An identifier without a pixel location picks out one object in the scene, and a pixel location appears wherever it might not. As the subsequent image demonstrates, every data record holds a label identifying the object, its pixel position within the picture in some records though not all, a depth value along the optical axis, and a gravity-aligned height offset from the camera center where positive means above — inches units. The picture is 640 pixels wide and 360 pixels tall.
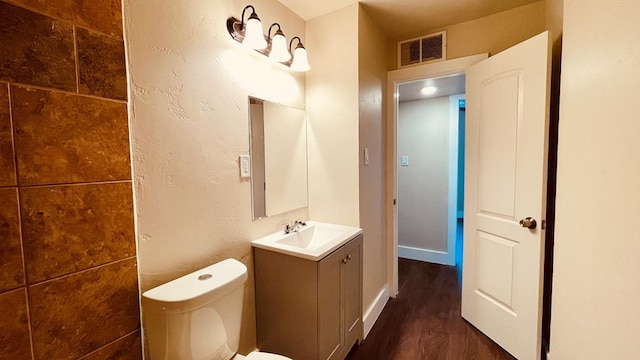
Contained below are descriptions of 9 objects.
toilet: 38.6 -23.1
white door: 59.9 -7.8
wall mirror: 63.9 +2.5
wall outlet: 59.4 +0.3
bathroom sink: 54.9 -17.8
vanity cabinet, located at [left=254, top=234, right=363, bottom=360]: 54.5 -30.5
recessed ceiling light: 108.3 +31.7
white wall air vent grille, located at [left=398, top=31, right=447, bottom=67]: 83.8 +38.0
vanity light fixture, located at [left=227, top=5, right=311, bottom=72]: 54.1 +27.9
